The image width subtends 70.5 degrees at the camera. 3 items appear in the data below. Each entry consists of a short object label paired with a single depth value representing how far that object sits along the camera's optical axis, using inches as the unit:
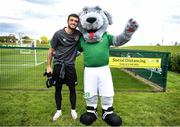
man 88.3
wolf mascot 86.5
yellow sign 137.4
